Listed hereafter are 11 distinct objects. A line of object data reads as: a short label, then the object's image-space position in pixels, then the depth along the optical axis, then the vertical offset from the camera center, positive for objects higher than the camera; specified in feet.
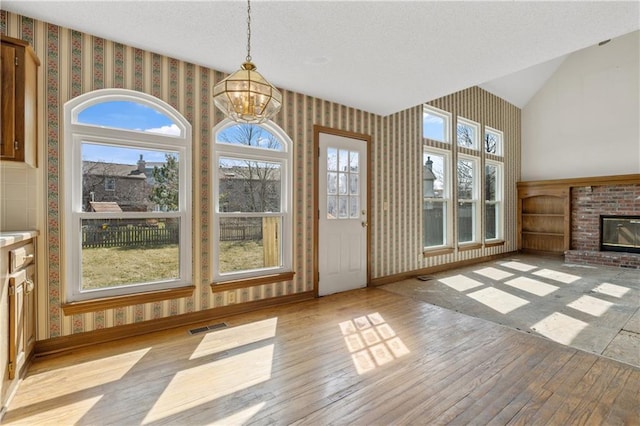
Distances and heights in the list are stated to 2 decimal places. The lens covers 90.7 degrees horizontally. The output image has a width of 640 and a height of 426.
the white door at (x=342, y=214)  13.47 -0.05
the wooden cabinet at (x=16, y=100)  6.71 +2.49
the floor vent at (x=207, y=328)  9.50 -3.53
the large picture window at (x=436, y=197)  18.07 +0.91
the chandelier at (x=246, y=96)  5.98 +2.29
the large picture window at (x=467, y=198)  20.04 +0.95
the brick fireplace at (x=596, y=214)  19.45 -0.15
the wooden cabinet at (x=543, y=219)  22.47 -0.52
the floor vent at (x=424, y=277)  16.20 -3.40
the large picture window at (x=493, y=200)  22.24 +0.89
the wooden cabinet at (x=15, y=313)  5.72 -2.00
